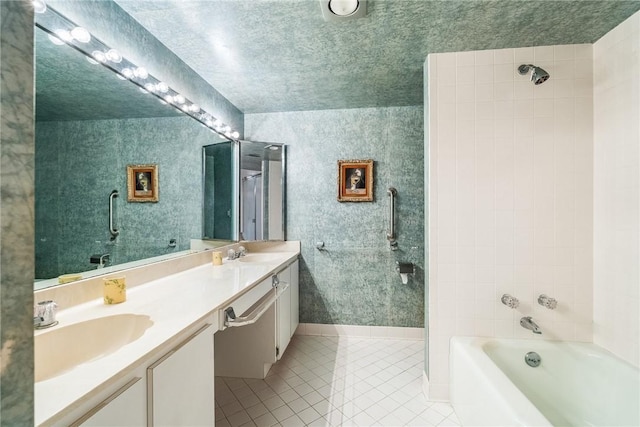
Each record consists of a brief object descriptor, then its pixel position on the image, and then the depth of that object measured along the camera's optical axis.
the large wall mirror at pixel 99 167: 1.09
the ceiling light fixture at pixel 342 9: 1.36
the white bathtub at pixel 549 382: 1.34
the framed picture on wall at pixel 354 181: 2.75
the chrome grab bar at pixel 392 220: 2.63
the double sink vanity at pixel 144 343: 0.66
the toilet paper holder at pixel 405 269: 2.49
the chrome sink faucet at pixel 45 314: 0.92
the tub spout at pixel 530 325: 1.62
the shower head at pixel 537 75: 1.59
